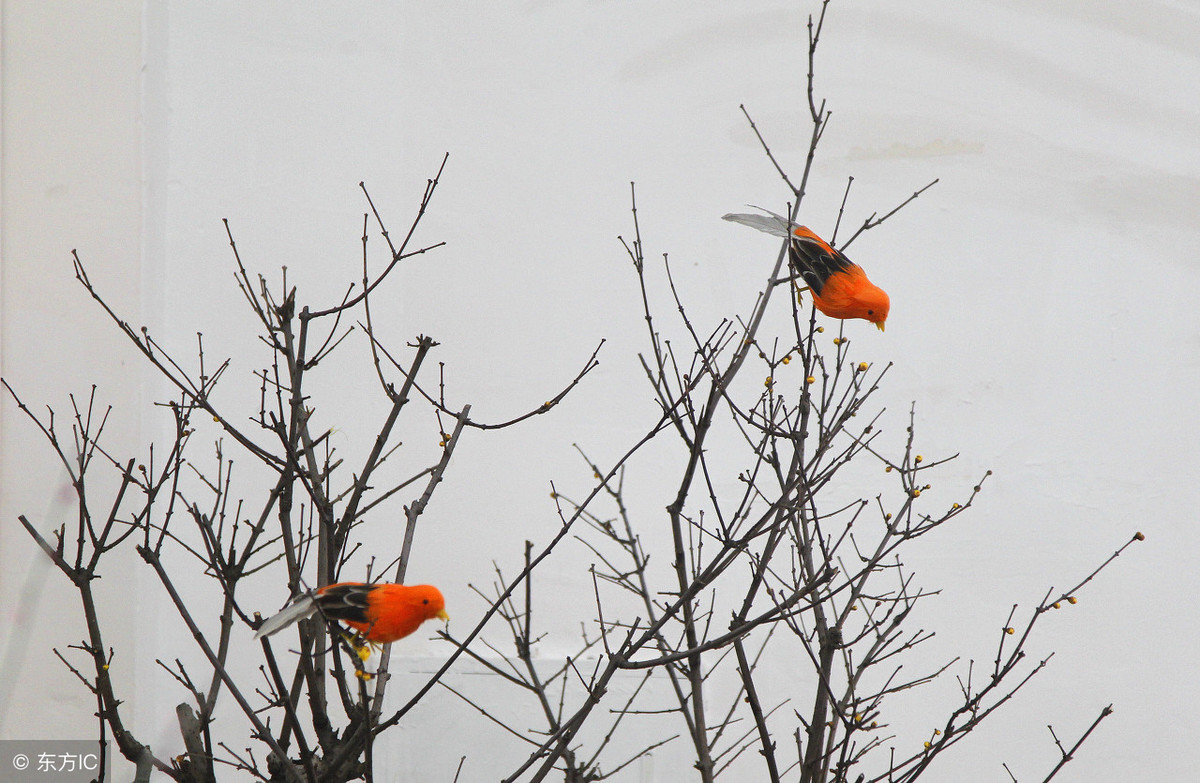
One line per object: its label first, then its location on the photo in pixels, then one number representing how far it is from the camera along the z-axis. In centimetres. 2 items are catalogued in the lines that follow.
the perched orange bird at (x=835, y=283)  999
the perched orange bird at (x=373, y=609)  981
